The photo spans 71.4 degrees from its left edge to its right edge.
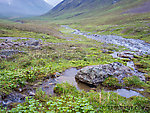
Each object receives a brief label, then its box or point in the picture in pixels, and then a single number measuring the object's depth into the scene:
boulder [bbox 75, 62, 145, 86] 10.28
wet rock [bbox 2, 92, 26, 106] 6.22
